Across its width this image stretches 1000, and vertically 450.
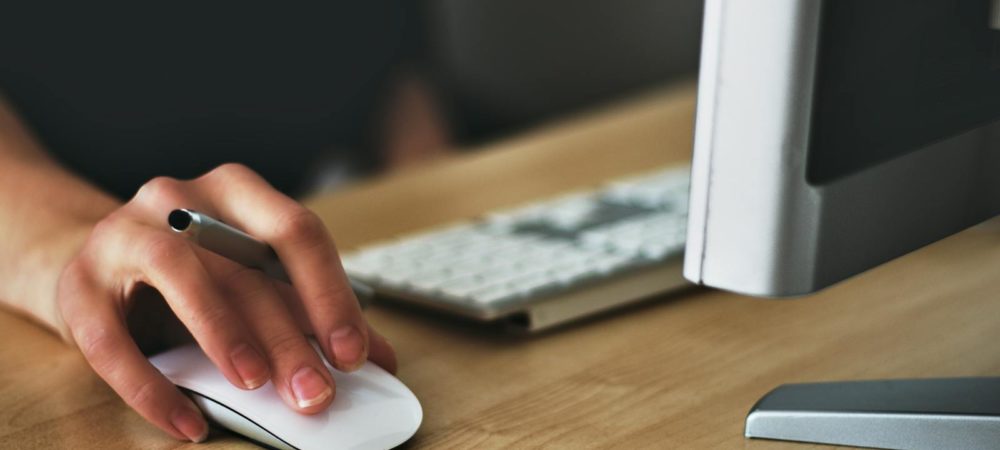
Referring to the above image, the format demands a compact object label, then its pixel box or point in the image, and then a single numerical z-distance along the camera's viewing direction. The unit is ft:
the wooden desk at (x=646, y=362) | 2.48
